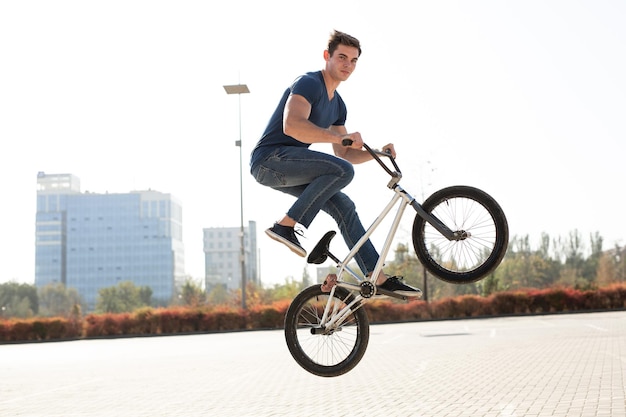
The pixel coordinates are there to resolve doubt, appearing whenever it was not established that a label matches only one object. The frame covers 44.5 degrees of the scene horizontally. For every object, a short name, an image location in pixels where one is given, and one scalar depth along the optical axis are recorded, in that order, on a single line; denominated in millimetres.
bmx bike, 5340
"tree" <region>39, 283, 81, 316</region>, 150875
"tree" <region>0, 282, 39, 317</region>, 135875
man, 5379
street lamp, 21578
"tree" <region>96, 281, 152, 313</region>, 134500
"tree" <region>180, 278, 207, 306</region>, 102375
